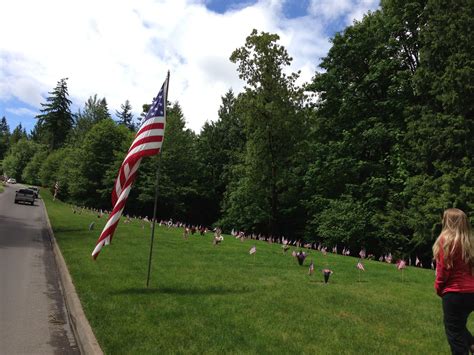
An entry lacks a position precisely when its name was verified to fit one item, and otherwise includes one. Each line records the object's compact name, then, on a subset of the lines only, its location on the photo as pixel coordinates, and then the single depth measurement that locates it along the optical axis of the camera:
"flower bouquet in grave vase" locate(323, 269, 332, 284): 10.91
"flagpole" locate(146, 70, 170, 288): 9.62
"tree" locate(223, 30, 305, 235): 32.16
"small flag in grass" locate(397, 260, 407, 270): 12.73
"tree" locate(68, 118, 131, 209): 64.62
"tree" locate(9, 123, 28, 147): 173.59
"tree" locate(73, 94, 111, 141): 91.50
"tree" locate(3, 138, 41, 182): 124.62
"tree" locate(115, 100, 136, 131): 111.94
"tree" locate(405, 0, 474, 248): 21.80
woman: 4.82
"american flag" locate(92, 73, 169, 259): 9.50
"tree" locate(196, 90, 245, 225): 55.62
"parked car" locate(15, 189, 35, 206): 46.25
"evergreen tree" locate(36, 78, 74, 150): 105.94
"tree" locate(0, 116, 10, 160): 167.88
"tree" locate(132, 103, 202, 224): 52.25
